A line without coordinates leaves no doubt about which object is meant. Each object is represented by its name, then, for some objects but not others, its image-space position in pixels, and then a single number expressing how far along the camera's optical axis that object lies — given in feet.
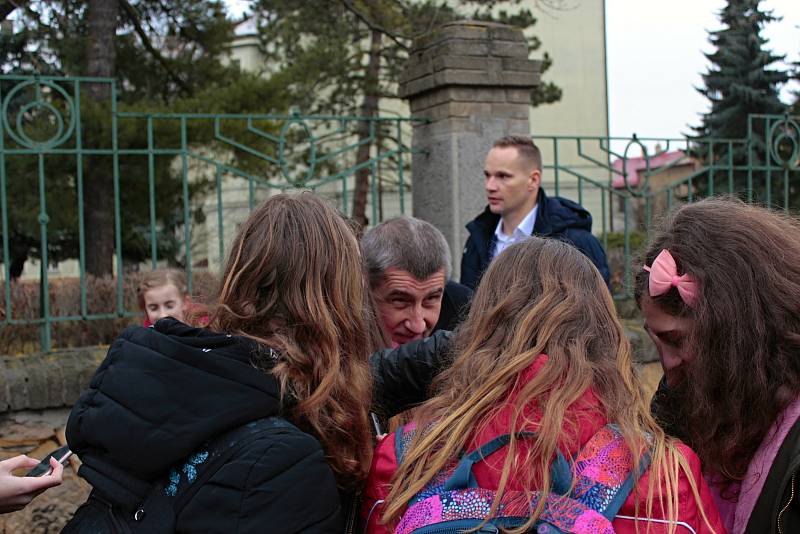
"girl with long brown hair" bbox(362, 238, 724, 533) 4.51
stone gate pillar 16.69
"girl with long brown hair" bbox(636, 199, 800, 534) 5.33
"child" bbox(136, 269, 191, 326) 13.53
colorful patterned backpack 4.38
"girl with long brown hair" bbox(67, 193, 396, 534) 4.65
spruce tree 46.70
